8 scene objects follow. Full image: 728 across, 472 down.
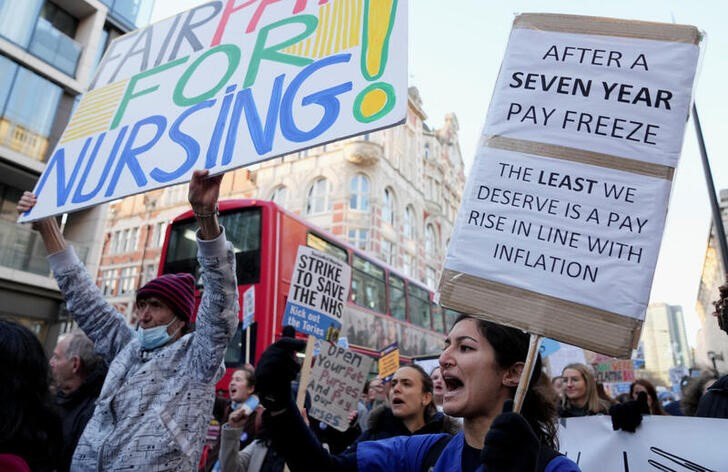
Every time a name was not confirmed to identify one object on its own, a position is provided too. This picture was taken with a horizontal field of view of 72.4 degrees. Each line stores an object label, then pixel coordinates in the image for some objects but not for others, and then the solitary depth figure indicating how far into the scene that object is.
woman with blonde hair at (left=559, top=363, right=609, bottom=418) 4.62
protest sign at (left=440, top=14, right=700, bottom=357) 1.76
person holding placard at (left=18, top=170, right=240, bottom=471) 2.15
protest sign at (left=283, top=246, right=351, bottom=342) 4.58
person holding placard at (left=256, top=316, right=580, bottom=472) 1.64
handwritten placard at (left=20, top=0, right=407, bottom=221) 2.10
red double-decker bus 9.17
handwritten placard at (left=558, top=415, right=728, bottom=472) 2.14
